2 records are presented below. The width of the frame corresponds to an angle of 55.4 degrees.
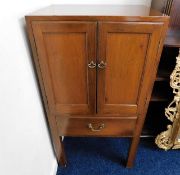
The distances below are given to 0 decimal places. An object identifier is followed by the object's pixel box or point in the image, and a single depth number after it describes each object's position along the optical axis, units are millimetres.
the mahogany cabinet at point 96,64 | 749
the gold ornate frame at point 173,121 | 1062
